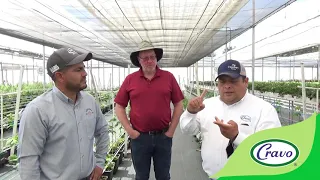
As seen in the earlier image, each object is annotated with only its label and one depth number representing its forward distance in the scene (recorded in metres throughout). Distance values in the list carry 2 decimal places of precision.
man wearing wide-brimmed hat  2.18
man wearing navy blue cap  1.38
